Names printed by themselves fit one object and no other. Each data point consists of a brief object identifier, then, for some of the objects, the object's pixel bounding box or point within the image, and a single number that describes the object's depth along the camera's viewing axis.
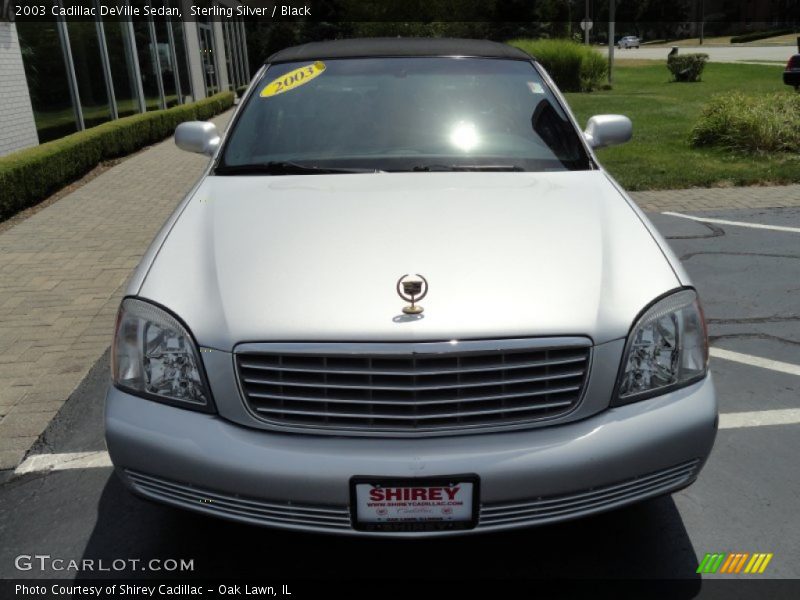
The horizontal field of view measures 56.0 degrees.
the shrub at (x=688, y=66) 26.69
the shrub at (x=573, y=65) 25.52
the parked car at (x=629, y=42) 83.68
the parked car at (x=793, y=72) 19.06
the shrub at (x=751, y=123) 10.48
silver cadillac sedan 2.15
